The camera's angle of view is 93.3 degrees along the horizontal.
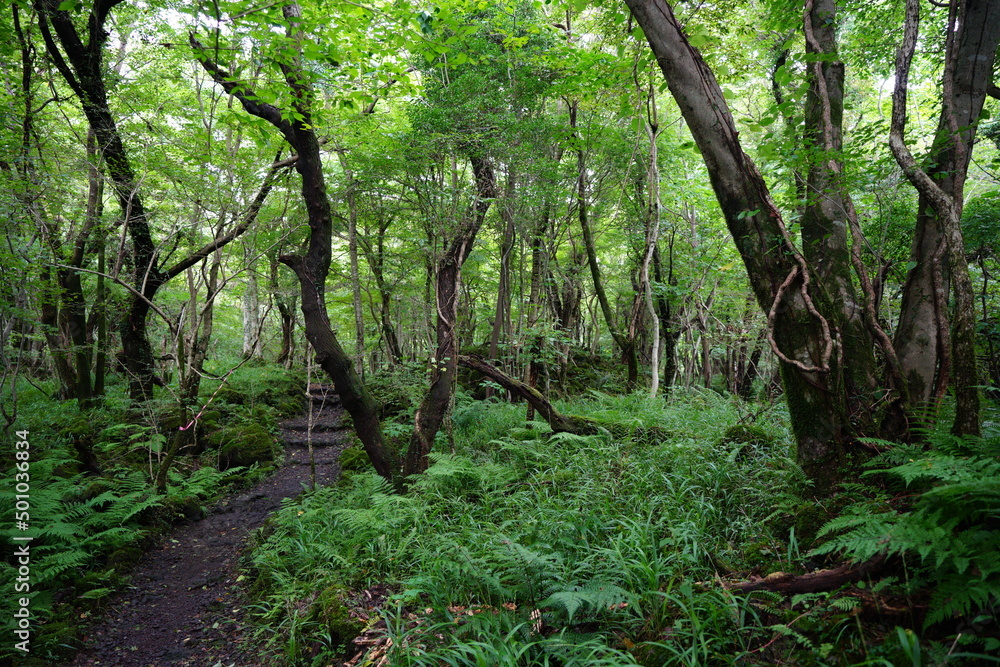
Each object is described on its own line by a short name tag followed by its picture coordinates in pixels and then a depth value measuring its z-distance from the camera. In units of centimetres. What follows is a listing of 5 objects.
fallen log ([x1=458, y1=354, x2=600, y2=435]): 633
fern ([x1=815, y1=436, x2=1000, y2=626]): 182
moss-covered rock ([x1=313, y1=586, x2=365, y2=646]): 342
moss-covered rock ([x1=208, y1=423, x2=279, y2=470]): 821
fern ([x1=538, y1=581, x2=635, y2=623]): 243
